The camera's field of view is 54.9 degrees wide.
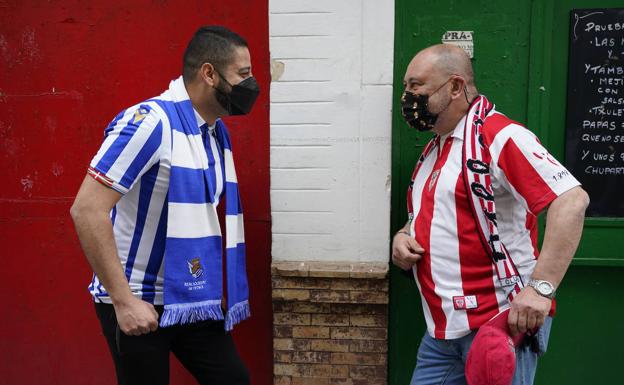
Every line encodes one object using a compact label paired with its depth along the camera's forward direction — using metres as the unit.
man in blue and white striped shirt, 2.26
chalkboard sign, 3.11
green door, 3.12
